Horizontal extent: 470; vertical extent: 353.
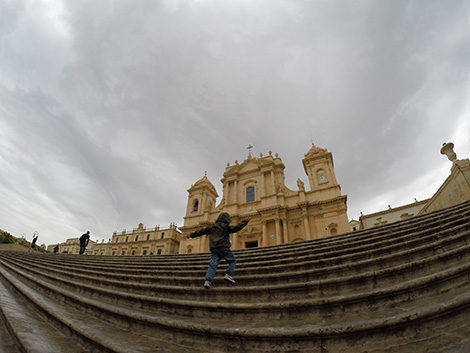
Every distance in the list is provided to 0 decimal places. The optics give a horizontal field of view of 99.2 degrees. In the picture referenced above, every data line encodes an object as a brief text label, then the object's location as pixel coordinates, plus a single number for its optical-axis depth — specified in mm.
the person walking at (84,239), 16812
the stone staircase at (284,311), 1850
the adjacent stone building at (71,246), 61331
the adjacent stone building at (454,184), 8255
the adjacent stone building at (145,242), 37625
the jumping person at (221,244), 3979
